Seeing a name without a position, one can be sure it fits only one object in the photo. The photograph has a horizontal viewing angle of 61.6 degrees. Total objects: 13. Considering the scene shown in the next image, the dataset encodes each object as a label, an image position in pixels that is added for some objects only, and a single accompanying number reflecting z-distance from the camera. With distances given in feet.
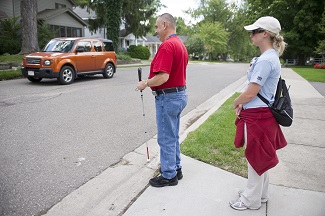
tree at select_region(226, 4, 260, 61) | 220.02
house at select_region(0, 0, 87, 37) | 91.51
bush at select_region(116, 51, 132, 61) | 90.00
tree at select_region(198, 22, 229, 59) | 189.47
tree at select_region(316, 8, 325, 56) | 76.02
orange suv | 36.63
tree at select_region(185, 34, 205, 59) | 180.04
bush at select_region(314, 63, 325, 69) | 87.06
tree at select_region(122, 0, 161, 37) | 109.04
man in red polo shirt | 9.86
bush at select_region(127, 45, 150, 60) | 123.45
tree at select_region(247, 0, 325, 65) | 107.14
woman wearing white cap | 8.43
